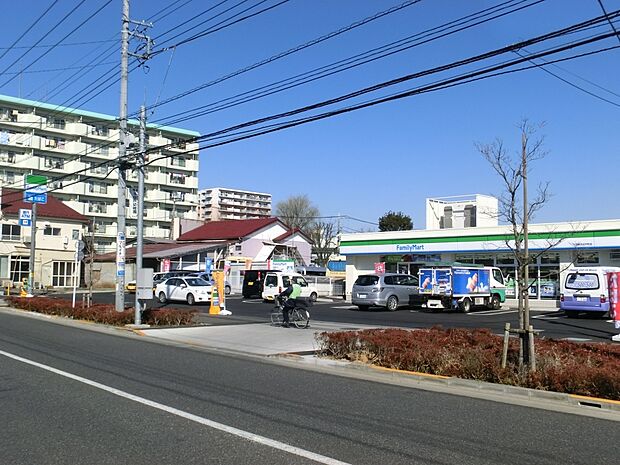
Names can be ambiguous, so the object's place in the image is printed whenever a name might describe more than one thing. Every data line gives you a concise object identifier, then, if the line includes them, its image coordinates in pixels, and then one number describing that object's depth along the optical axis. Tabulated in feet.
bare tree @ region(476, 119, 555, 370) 30.71
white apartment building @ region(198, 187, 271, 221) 533.96
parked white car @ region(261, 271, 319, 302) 114.83
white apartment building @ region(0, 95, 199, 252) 245.65
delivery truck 92.27
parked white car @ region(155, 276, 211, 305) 105.81
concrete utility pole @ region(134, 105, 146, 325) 63.67
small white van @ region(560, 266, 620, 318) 77.82
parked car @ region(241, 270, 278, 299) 127.95
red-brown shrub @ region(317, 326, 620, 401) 28.17
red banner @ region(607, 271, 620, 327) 55.10
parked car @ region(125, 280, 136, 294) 142.72
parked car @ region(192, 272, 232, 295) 123.20
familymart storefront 100.12
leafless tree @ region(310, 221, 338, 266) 279.69
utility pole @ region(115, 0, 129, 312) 69.51
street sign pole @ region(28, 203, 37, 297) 117.60
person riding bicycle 62.08
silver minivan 96.22
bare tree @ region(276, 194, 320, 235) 288.92
